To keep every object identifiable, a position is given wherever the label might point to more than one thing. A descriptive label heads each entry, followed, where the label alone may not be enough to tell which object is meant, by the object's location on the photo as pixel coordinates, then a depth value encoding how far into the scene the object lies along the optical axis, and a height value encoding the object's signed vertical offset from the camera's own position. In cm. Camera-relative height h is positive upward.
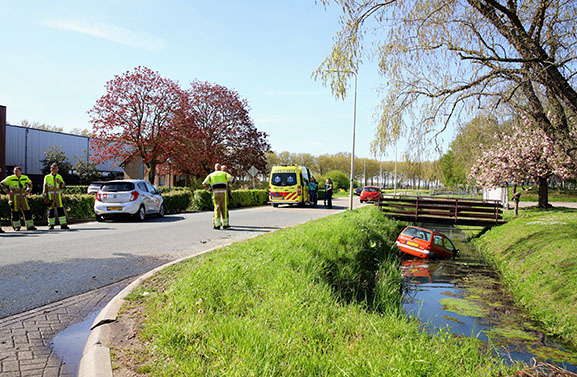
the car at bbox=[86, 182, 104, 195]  2641 -115
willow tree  699 +216
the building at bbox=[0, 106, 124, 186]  3959 +231
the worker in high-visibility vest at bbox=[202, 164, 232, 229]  1220 -40
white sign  3559 +29
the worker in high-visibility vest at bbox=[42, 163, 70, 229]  1234 -78
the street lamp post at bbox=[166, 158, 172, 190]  3449 +58
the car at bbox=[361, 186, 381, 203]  3891 -155
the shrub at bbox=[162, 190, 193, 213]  2034 -140
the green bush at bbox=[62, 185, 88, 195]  3298 -147
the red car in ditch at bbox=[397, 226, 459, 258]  1605 -252
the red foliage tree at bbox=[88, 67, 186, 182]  2866 +349
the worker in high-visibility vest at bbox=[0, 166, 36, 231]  1192 -78
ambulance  2712 -62
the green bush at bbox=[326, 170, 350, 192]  7062 -43
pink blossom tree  2489 +102
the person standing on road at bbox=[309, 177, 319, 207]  2949 -107
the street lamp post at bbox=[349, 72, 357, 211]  2679 +381
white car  1490 -100
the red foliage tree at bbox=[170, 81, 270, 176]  3781 +395
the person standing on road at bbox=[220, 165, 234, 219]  1226 -45
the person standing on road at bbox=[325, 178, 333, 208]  2891 -94
